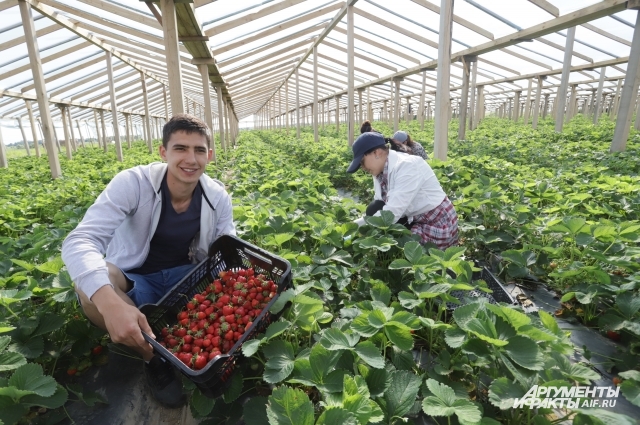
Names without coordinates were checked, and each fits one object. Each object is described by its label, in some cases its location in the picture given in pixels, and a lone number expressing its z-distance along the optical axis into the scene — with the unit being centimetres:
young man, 164
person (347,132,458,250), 321
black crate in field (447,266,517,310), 240
